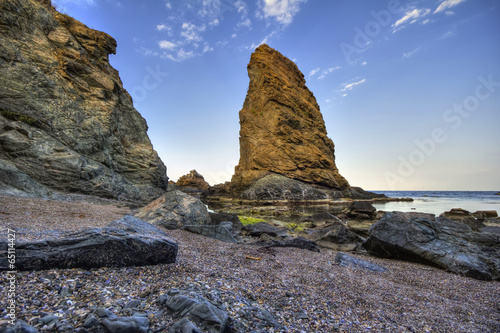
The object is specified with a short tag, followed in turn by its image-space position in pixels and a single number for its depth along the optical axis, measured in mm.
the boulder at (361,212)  18469
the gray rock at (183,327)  1766
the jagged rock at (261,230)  9734
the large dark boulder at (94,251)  2451
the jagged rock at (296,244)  7234
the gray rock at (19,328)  1365
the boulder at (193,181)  81375
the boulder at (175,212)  8047
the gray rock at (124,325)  1646
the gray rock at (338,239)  8219
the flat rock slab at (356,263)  5482
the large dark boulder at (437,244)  5691
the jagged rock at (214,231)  7242
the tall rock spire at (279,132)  47125
